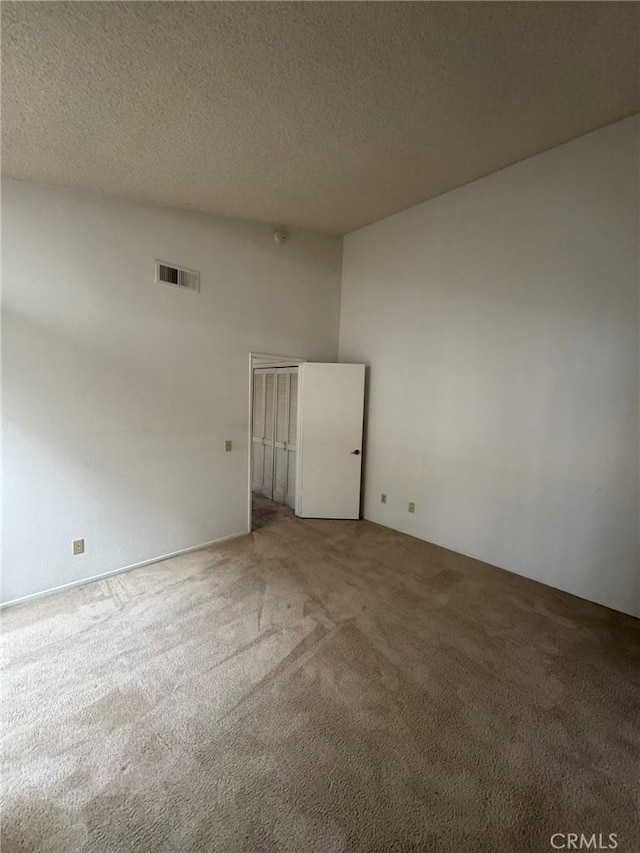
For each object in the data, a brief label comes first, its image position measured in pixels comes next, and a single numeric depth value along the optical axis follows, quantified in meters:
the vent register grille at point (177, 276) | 2.98
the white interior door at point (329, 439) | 4.17
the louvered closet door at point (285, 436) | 4.60
